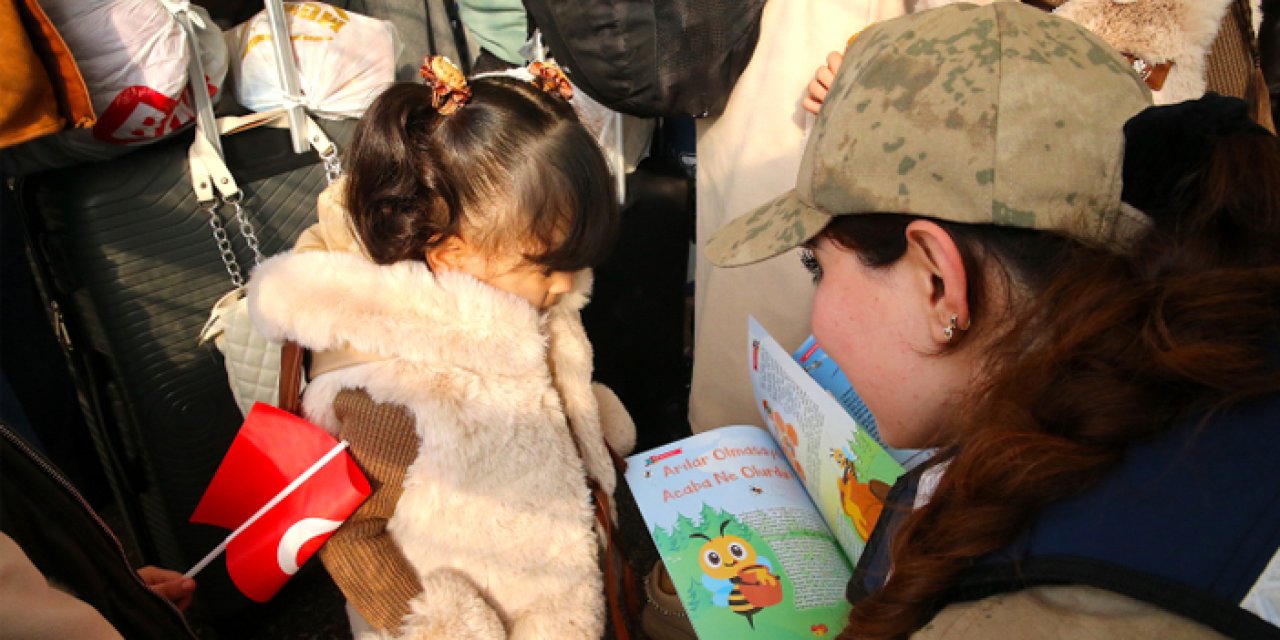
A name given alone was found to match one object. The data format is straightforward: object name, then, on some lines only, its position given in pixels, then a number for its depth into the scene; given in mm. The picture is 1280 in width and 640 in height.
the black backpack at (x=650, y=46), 1527
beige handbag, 1471
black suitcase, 1458
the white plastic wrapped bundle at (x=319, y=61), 1653
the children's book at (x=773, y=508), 1046
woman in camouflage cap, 599
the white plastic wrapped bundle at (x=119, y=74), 1323
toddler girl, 1159
